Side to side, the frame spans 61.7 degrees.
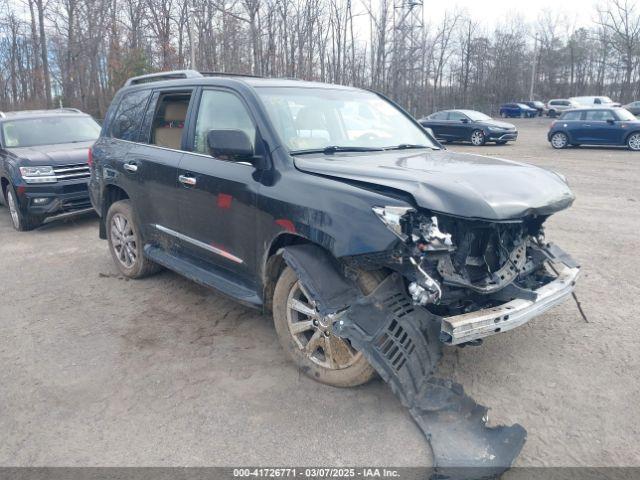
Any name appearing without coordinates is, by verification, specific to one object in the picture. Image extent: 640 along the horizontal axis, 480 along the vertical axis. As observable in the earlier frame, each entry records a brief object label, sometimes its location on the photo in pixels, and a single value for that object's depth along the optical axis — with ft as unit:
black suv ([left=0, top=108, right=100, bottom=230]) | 26.91
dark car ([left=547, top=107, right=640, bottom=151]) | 64.34
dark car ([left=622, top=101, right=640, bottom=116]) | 131.38
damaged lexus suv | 10.14
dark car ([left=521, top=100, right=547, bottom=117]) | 162.16
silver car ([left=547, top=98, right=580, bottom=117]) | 148.27
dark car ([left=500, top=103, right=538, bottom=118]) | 159.94
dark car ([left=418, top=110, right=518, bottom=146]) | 72.18
